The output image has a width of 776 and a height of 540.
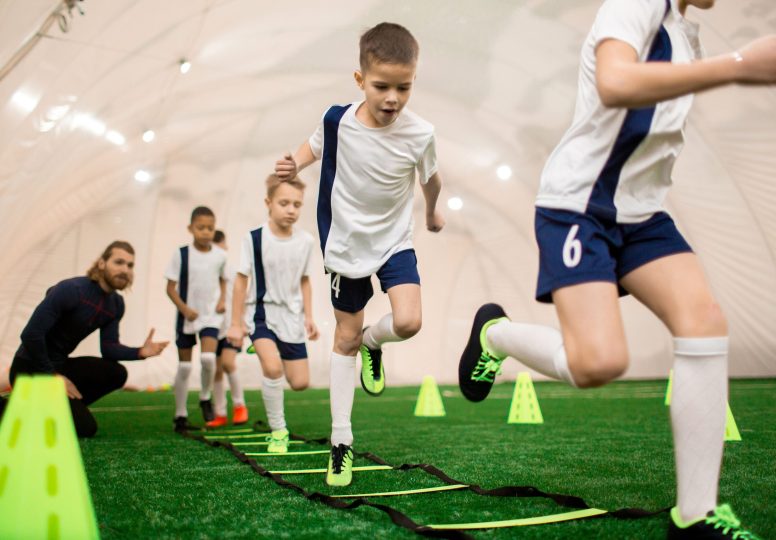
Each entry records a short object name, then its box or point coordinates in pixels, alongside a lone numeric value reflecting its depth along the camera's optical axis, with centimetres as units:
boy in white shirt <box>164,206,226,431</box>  643
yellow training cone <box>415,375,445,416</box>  716
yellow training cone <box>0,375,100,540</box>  161
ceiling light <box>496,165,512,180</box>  1391
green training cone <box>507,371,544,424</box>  615
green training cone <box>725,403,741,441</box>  440
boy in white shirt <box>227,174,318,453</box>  491
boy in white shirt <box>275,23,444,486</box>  329
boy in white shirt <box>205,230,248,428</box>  661
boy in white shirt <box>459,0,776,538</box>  190
